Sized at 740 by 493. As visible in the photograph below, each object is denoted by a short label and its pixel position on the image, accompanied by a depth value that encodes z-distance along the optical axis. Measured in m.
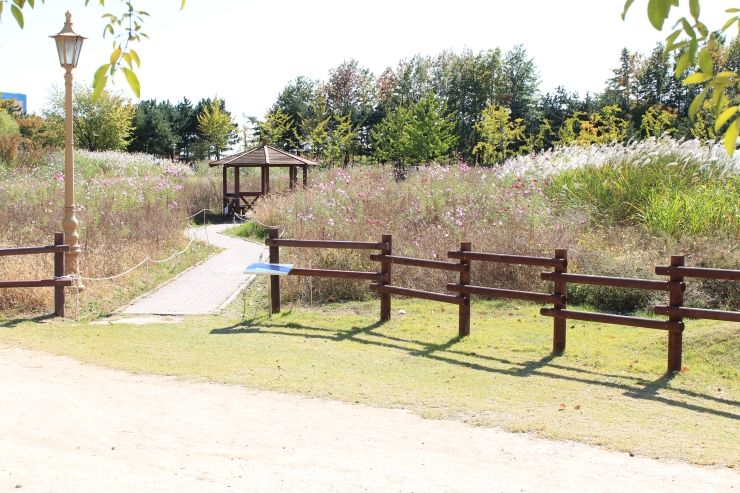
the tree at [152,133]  63.06
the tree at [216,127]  61.53
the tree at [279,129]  53.88
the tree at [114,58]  2.66
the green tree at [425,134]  45.62
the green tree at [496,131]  45.66
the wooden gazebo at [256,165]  29.20
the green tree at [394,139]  47.09
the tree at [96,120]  54.59
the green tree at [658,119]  45.84
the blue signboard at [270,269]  11.89
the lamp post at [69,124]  13.16
